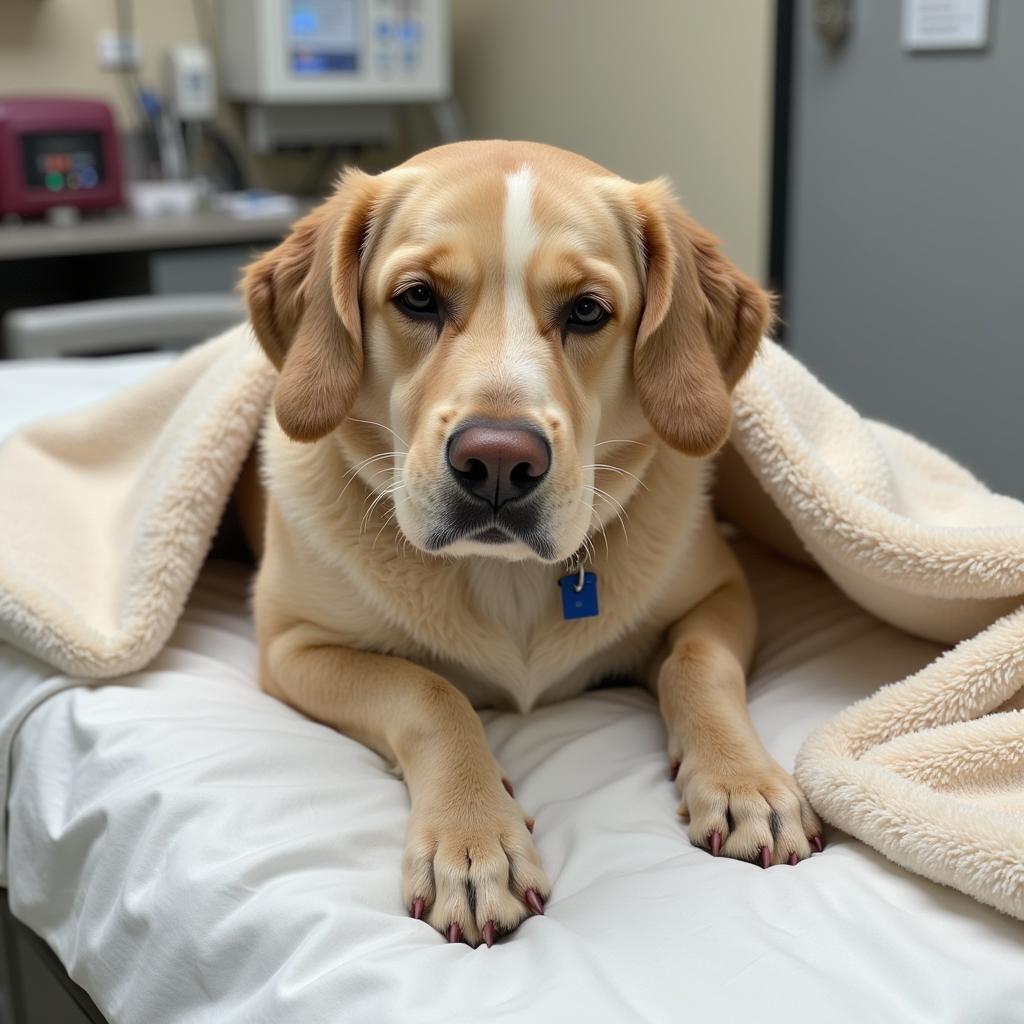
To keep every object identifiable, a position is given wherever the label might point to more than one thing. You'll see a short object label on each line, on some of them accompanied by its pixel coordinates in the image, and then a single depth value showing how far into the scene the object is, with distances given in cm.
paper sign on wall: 267
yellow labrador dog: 99
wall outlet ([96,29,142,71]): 382
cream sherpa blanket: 93
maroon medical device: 340
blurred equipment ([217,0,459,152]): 368
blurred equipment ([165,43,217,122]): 378
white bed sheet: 76
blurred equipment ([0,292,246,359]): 285
